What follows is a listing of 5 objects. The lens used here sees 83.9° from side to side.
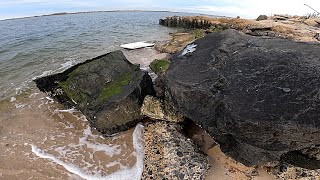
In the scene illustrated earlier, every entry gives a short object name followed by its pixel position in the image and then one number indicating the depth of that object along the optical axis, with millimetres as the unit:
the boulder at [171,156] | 3659
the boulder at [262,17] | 19402
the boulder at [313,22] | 14215
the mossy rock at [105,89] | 4676
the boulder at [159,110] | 4468
